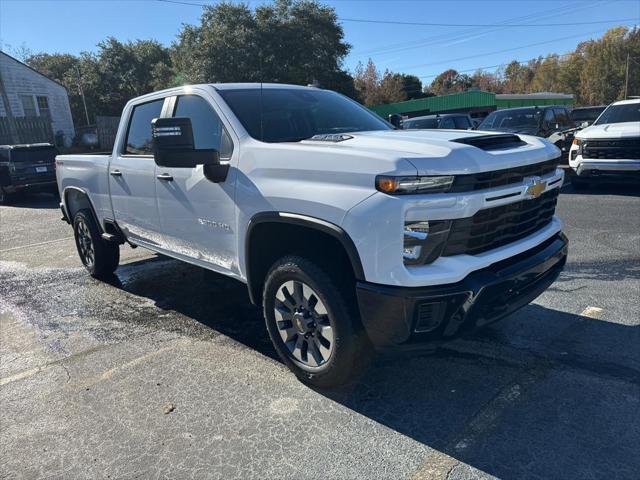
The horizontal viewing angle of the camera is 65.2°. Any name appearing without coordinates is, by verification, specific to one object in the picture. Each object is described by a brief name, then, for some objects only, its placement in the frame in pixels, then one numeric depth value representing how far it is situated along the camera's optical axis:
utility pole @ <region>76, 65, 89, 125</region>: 43.69
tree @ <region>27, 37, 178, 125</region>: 44.91
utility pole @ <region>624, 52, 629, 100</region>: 62.60
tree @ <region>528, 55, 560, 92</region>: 78.06
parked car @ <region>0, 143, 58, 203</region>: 13.44
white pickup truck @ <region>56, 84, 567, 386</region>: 2.61
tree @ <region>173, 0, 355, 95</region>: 33.82
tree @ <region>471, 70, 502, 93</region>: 91.25
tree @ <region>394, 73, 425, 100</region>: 71.69
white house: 22.73
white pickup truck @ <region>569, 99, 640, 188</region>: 9.22
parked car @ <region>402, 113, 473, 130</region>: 15.33
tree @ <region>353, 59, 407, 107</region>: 61.91
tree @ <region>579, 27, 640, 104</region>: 66.94
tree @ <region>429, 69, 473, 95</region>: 92.94
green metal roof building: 44.81
